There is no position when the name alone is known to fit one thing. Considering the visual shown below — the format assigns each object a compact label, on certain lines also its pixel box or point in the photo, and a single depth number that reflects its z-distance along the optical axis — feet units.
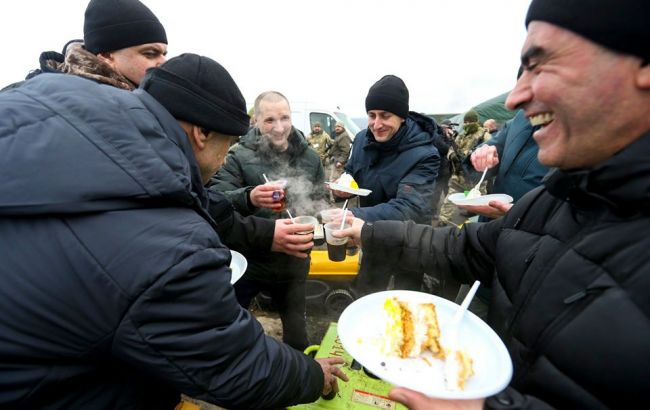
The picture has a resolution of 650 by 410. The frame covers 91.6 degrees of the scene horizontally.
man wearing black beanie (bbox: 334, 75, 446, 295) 3.84
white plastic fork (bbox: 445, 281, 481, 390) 1.61
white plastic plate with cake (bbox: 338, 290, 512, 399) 1.41
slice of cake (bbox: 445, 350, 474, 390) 1.53
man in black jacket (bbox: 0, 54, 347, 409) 1.24
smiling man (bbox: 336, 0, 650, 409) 1.19
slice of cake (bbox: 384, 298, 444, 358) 1.77
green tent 53.17
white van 30.95
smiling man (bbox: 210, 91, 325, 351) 4.00
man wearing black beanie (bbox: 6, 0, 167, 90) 3.28
